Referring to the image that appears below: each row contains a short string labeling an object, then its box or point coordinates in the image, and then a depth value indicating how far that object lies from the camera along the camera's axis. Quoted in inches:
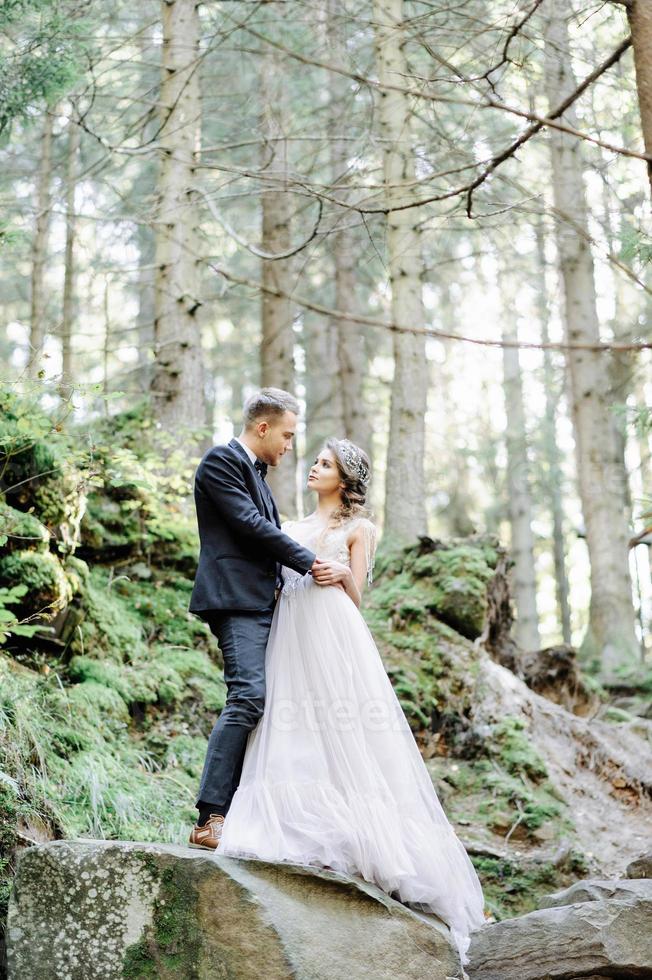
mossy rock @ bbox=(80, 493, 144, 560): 306.7
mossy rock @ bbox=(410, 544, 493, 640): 334.3
